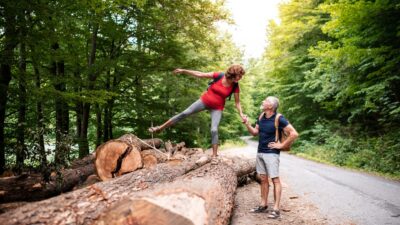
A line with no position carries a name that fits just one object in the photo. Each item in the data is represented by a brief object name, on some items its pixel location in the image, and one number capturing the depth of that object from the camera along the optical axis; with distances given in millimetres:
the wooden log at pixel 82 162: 7809
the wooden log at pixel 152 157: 6949
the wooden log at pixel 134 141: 6625
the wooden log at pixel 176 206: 2920
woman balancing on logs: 5945
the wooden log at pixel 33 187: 5246
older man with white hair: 5160
